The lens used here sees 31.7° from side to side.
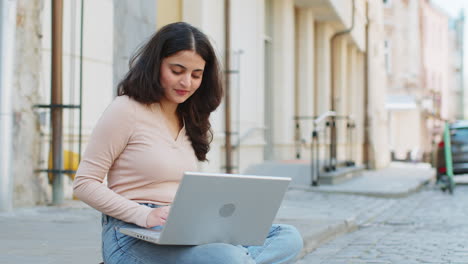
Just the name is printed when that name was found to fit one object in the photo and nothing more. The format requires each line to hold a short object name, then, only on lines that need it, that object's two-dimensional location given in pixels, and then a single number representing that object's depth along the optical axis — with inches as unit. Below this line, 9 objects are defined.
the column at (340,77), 936.9
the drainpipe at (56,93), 319.0
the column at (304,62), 762.2
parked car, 632.8
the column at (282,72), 668.7
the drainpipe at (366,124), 995.9
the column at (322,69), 849.5
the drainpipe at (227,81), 507.8
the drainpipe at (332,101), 623.5
